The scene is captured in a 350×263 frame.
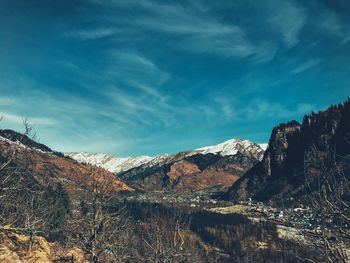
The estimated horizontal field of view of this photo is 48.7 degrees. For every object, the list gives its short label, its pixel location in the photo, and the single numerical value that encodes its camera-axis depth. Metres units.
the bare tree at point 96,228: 38.66
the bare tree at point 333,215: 15.74
